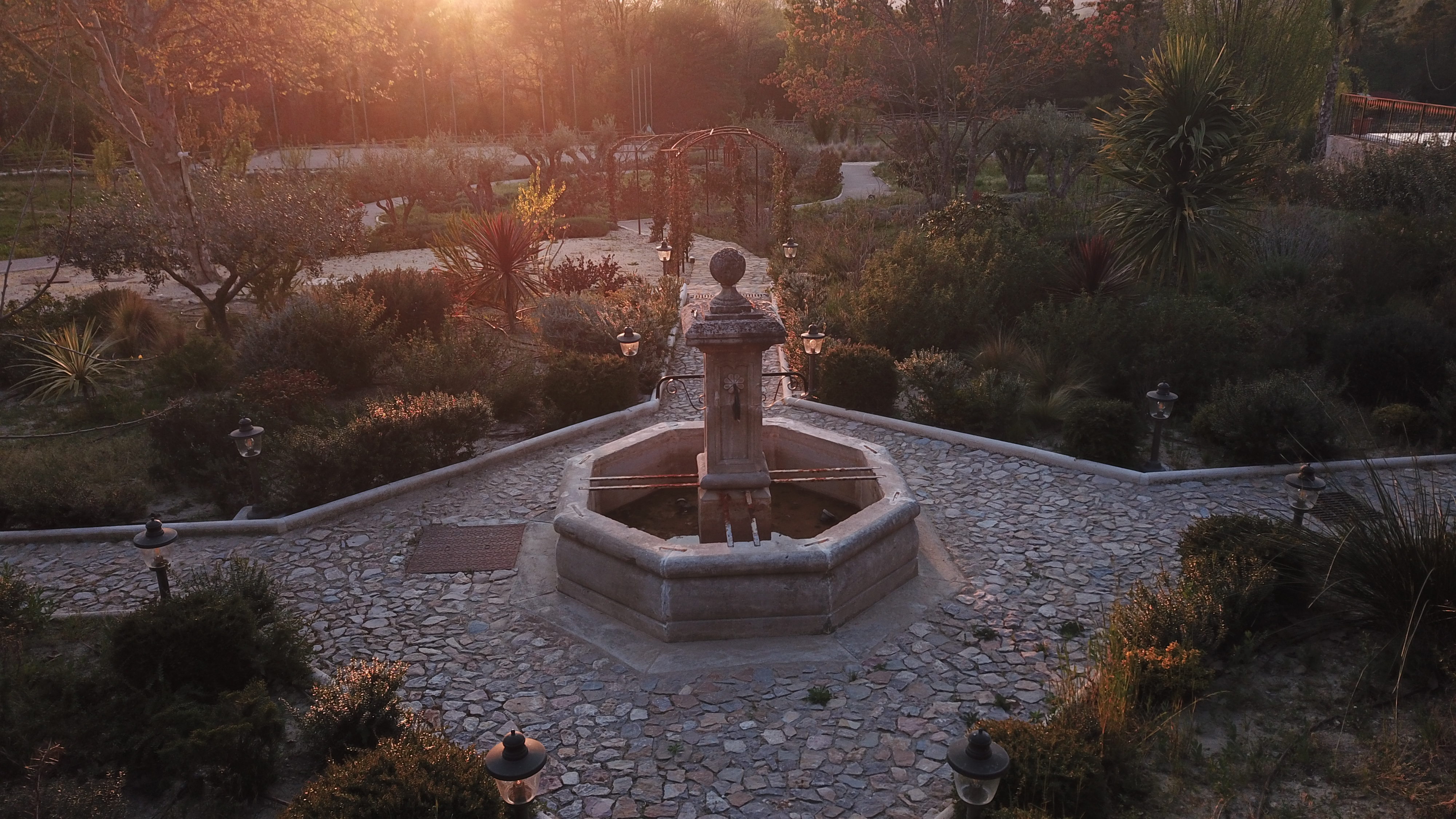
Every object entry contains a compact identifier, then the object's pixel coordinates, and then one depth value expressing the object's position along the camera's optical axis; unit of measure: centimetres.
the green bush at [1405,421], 926
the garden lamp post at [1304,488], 622
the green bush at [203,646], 491
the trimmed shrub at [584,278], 1566
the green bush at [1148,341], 1003
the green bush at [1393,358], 988
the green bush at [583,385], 1023
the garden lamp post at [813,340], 989
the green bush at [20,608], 570
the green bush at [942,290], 1179
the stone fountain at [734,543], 590
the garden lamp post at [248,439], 744
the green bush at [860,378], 1031
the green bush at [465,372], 1030
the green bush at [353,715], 461
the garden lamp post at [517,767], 351
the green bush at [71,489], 762
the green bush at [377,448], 799
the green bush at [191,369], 1110
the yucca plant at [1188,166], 1174
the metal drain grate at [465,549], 706
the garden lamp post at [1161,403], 797
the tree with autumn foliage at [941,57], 1922
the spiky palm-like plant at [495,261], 1421
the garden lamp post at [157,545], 562
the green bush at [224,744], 430
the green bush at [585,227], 2472
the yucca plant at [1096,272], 1227
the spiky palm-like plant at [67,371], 1109
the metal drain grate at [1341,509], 557
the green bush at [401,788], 362
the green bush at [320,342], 1108
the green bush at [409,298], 1322
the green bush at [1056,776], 408
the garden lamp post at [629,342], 971
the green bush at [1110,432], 866
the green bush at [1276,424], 845
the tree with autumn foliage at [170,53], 1595
